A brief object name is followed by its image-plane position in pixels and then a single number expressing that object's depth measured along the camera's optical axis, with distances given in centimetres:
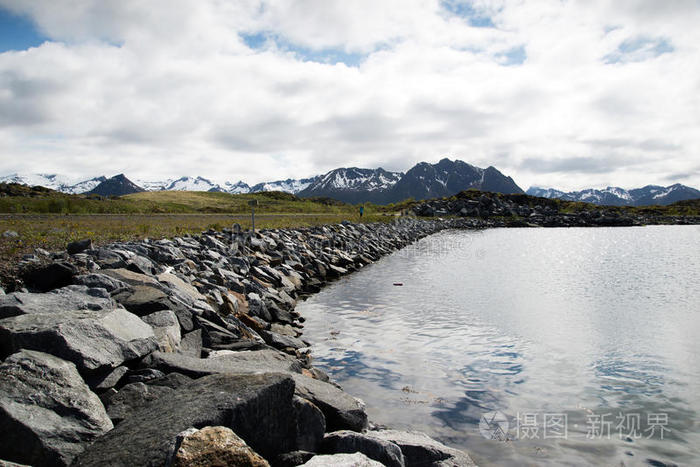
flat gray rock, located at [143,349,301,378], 573
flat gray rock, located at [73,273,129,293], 870
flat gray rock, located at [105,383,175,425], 483
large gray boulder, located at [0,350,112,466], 388
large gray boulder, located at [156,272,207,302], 1078
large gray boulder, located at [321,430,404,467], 475
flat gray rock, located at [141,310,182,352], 692
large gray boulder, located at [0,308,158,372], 518
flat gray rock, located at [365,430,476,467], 537
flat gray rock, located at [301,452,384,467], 394
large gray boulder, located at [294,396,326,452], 482
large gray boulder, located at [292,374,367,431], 563
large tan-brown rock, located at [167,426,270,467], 336
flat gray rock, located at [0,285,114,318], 622
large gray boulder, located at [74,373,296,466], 378
